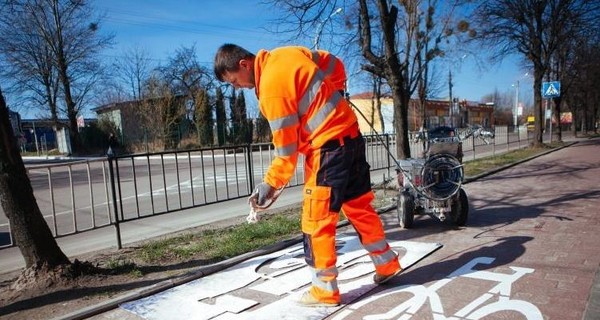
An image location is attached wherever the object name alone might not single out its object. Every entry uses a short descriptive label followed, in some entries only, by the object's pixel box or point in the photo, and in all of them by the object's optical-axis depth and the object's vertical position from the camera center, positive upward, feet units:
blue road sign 65.98 +3.22
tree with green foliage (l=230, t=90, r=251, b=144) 118.01 +3.47
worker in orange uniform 10.28 -0.26
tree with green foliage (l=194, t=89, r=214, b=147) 113.29 +4.38
